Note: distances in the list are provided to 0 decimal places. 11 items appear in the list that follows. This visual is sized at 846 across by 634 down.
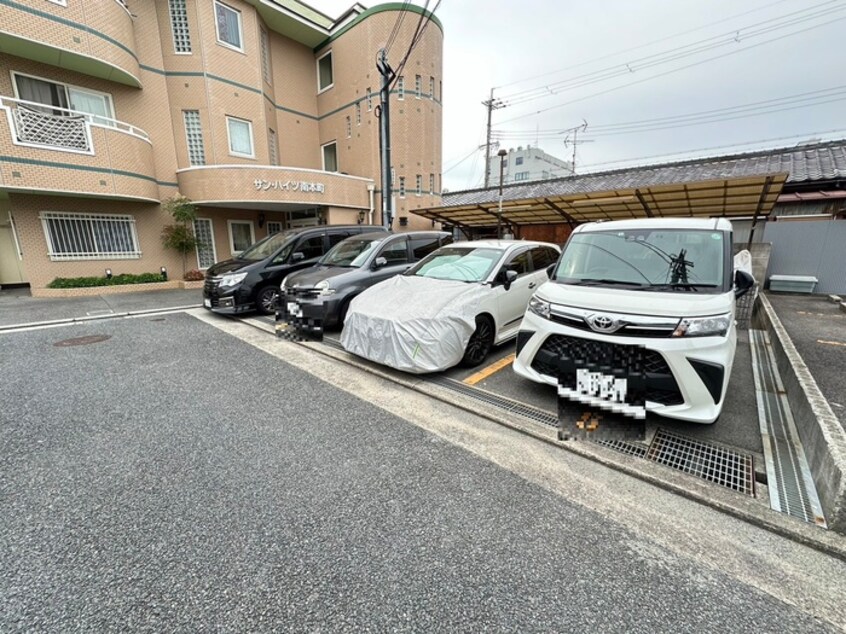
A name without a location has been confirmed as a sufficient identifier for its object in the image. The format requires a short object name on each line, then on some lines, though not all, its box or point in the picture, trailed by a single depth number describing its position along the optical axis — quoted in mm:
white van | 2715
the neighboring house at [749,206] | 7246
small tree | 11281
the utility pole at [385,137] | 9589
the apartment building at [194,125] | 9047
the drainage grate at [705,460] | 2486
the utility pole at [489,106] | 26464
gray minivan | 5703
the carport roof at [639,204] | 6621
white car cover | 3984
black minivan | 7059
